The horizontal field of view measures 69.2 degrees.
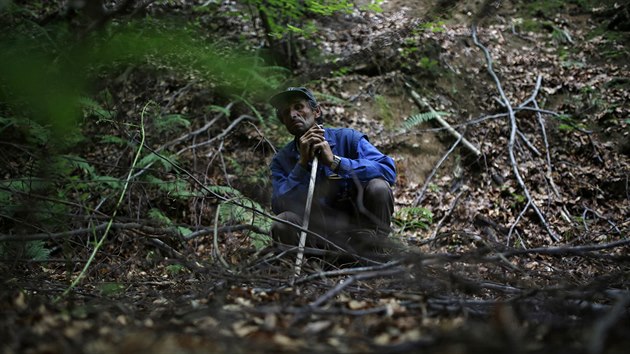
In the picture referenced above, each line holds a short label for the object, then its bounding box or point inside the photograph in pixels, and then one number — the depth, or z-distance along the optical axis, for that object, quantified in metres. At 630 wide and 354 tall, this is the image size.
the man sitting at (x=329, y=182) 3.72
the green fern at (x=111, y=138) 5.45
